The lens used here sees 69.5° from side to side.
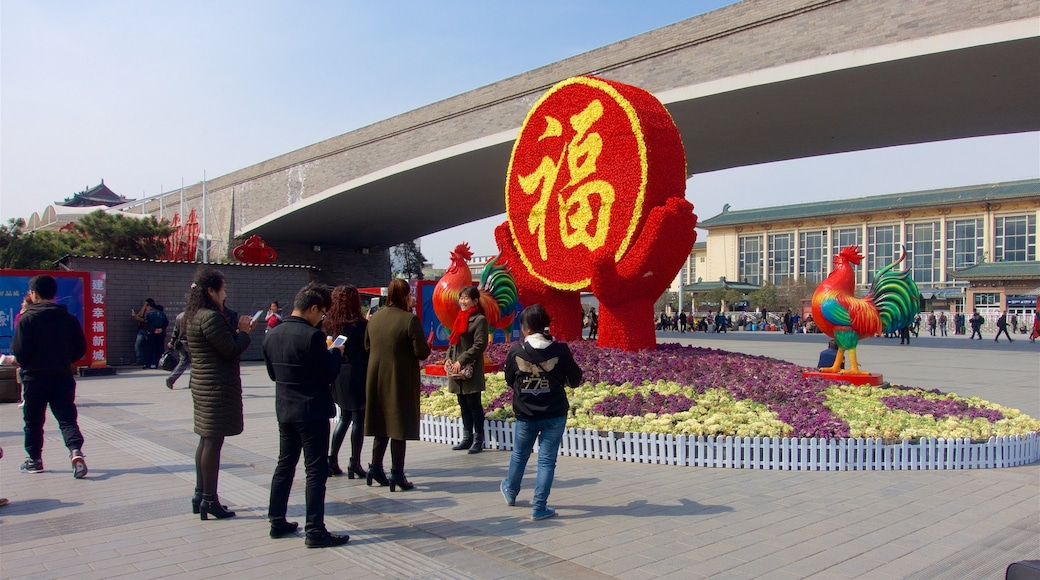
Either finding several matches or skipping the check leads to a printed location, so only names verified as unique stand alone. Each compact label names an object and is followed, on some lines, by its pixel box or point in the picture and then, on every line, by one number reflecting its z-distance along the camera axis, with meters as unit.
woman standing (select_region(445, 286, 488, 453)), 6.62
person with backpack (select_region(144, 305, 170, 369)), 15.71
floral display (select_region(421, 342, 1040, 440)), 6.51
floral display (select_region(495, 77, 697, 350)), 9.75
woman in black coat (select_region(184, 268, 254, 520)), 4.73
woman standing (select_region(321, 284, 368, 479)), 5.62
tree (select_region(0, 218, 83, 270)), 26.39
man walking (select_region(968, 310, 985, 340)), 29.79
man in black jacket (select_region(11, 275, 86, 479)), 5.92
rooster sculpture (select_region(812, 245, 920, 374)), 9.85
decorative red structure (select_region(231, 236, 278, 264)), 25.80
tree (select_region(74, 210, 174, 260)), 28.45
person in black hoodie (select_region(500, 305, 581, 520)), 4.79
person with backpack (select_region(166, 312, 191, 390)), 11.77
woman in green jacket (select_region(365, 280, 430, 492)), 5.31
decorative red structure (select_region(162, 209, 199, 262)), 32.56
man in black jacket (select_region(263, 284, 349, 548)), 4.34
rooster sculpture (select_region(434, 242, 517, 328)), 11.32
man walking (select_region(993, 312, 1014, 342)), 27.94
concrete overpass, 15.49
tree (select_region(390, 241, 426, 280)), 49.00
